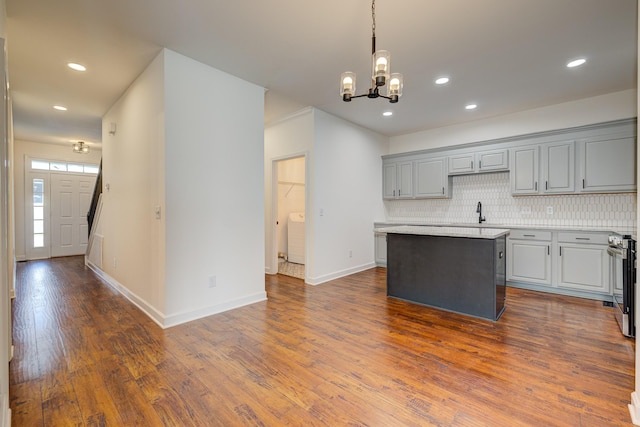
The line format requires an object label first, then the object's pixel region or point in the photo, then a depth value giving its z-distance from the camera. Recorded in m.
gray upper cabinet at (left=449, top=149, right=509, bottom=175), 4.68
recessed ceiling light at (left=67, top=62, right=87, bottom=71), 3.28
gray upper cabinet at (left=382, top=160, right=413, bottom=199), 5.77
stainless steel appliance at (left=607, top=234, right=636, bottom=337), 2.61
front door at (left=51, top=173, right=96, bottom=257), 7.11
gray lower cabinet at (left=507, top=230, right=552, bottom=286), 4.07
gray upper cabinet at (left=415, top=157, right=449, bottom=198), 5.32
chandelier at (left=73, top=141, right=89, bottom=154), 6.38
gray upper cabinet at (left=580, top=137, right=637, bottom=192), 3.71
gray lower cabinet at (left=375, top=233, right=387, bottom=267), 5.79
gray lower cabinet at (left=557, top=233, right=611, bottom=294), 3.67
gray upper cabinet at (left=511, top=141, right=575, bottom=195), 4.11
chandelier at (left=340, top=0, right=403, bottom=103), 2.09
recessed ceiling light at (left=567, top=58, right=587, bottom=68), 3.12
